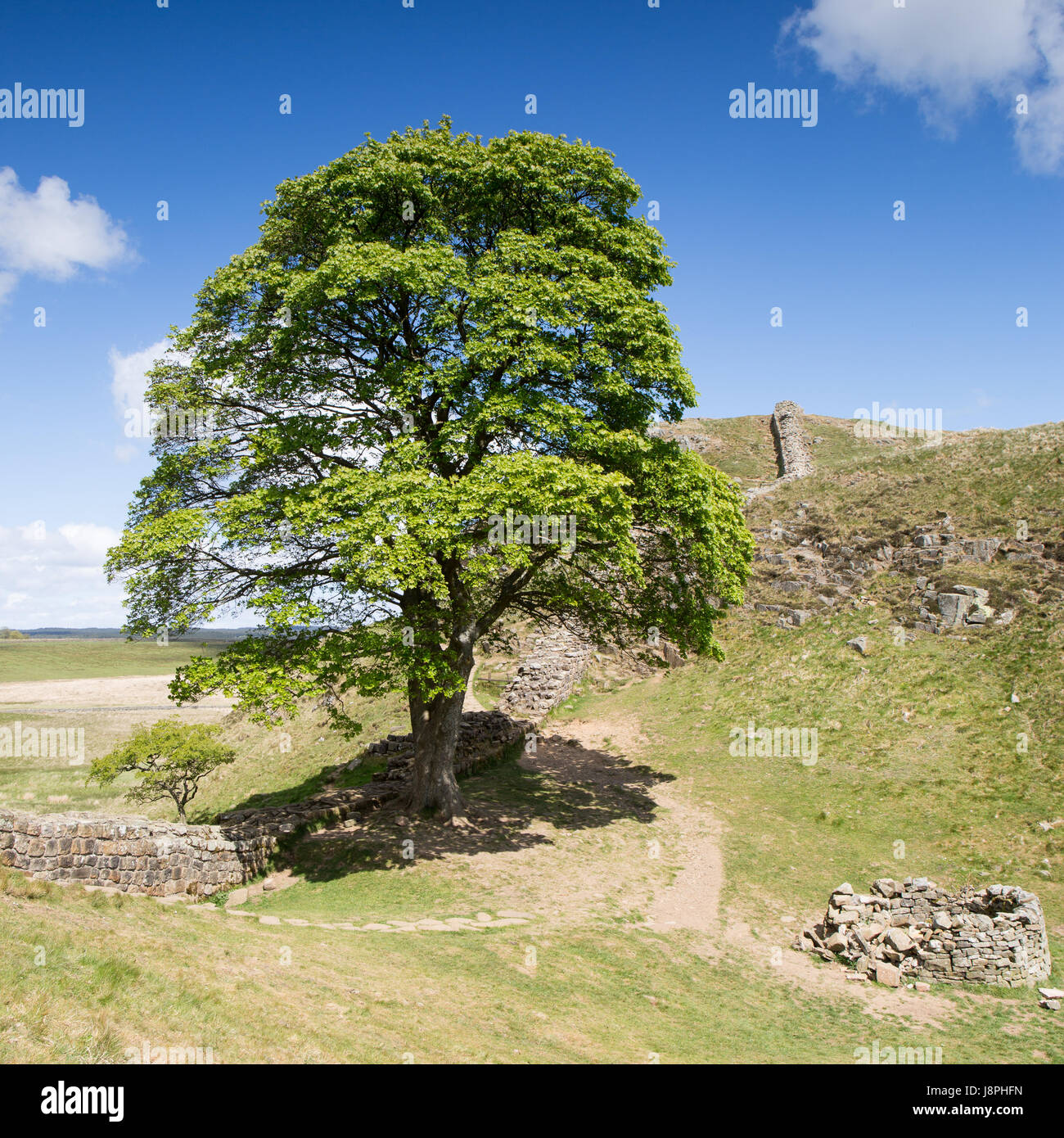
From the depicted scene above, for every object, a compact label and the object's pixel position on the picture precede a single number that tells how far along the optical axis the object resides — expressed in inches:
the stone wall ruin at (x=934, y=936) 532.4
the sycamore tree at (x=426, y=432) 614.9
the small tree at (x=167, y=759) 1032.8
